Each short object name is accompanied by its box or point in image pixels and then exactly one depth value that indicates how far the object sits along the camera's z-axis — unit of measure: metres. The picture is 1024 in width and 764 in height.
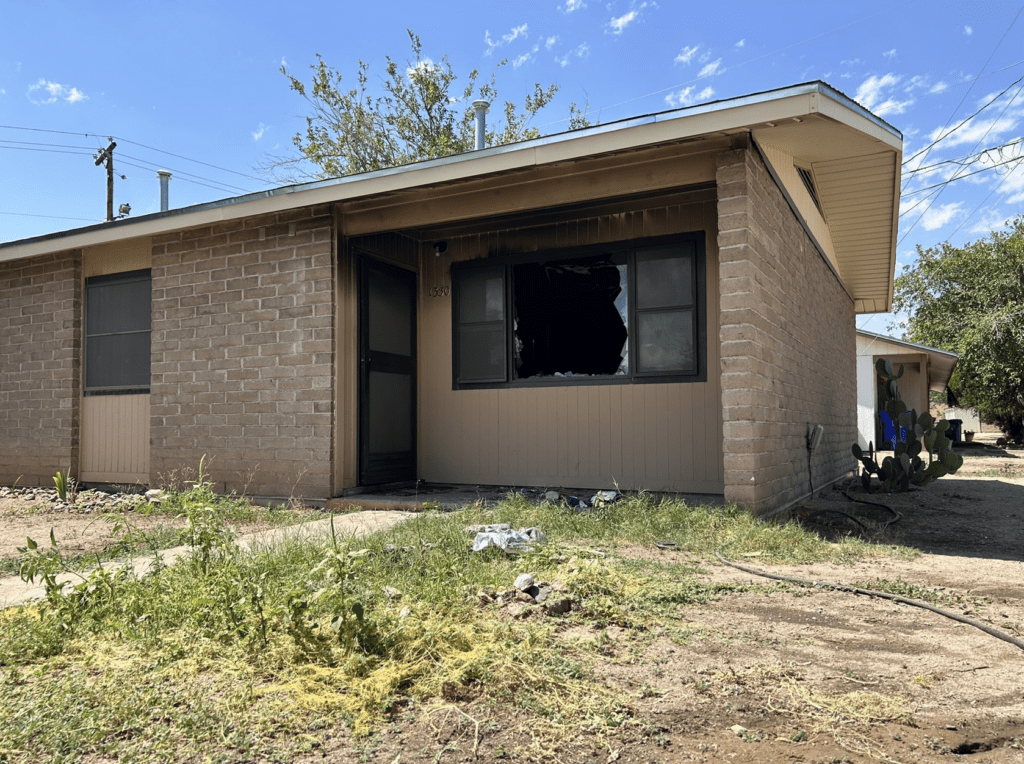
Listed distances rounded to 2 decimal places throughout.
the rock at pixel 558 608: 3.25
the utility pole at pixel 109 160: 23.42
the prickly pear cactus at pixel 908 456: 8.69
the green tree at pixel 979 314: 22.44
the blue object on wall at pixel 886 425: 15.14
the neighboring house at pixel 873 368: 18.38
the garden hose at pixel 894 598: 3.02
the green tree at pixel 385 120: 23.22
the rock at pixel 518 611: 3.21
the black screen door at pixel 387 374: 7.47
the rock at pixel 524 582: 3.48
